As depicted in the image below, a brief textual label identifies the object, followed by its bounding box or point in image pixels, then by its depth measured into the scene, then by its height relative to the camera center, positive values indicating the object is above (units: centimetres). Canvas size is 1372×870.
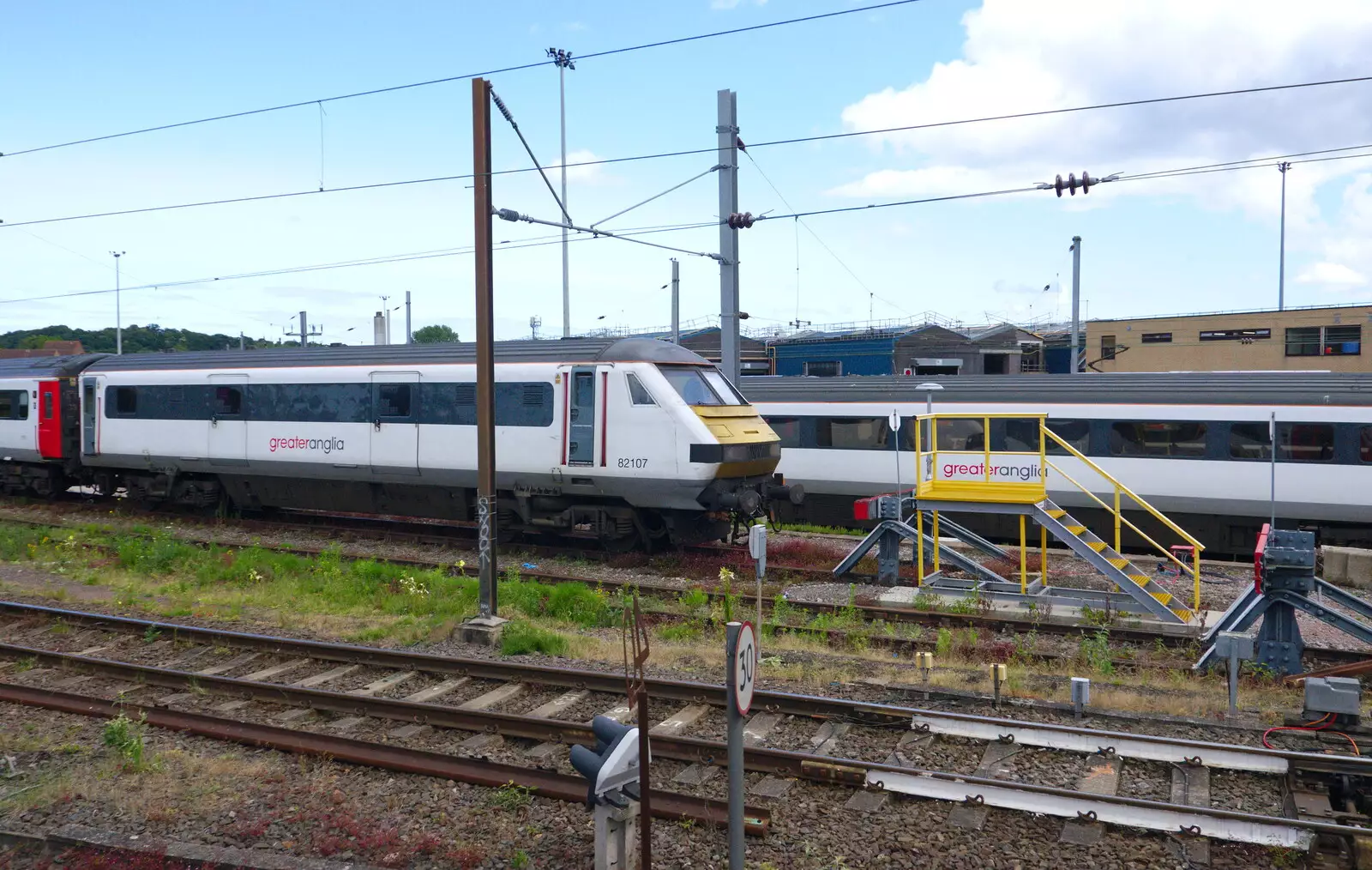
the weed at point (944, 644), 1077 -257
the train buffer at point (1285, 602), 941 -188
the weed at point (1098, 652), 1007 -258
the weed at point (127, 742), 782 -269
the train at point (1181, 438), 1602 -67
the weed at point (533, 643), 1090 -258
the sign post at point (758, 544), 1033 -147
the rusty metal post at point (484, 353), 1162 +51
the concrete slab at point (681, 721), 827 -263
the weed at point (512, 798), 702 -272
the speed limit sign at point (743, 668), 512 -137
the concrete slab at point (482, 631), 1141 -258
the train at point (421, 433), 1515 -60
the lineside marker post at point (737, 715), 512 -157
